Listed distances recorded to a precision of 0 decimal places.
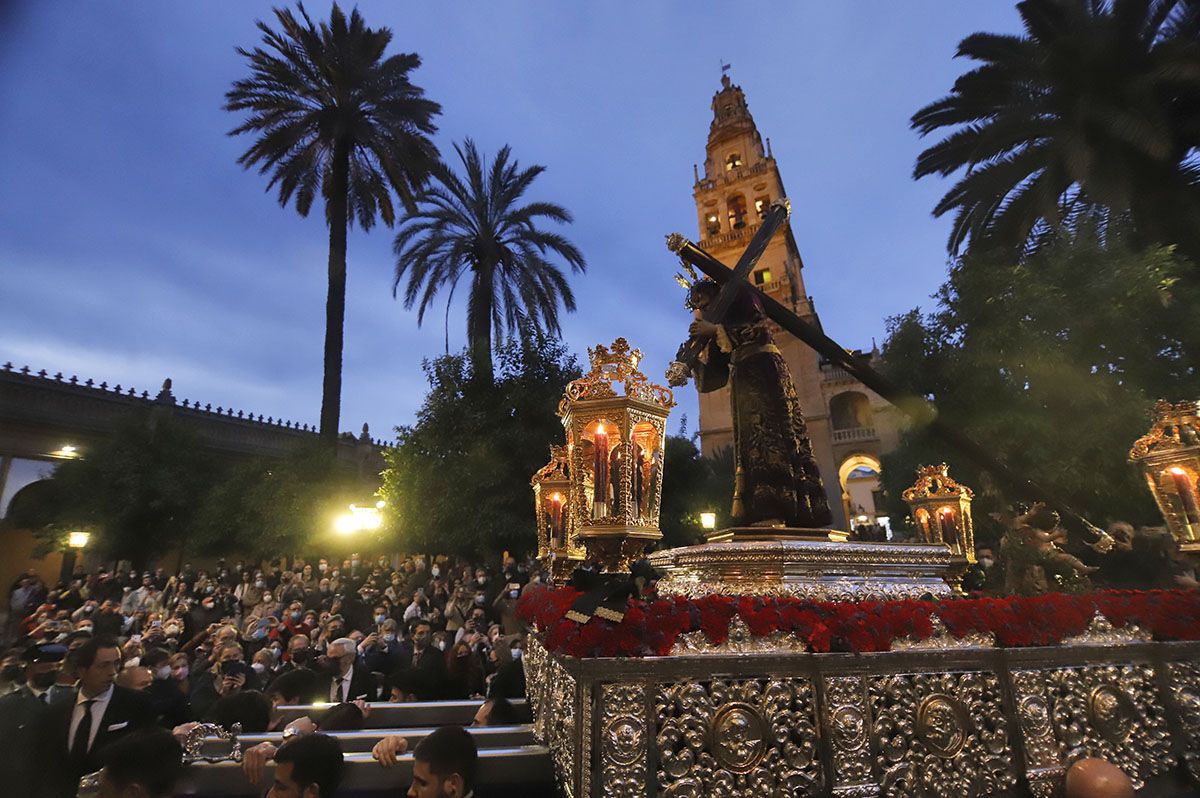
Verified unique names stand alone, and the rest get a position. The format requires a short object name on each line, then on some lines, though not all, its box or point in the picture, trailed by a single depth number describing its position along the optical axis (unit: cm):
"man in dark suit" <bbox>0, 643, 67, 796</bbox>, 337
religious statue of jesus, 653
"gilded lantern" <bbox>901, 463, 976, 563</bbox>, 975
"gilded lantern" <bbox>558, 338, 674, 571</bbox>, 488
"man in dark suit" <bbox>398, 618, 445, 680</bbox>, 729
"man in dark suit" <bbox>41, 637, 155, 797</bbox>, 370
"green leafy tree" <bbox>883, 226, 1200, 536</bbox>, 1366
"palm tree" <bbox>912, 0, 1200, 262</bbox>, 1491
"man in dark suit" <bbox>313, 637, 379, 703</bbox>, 718
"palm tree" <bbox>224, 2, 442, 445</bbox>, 2206
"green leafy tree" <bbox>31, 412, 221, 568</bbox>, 2419
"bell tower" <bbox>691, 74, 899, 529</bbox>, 3366
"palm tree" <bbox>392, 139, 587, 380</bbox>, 2514
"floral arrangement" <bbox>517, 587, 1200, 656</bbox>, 384
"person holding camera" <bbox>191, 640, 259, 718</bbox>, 626
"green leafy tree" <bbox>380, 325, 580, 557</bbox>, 1923
